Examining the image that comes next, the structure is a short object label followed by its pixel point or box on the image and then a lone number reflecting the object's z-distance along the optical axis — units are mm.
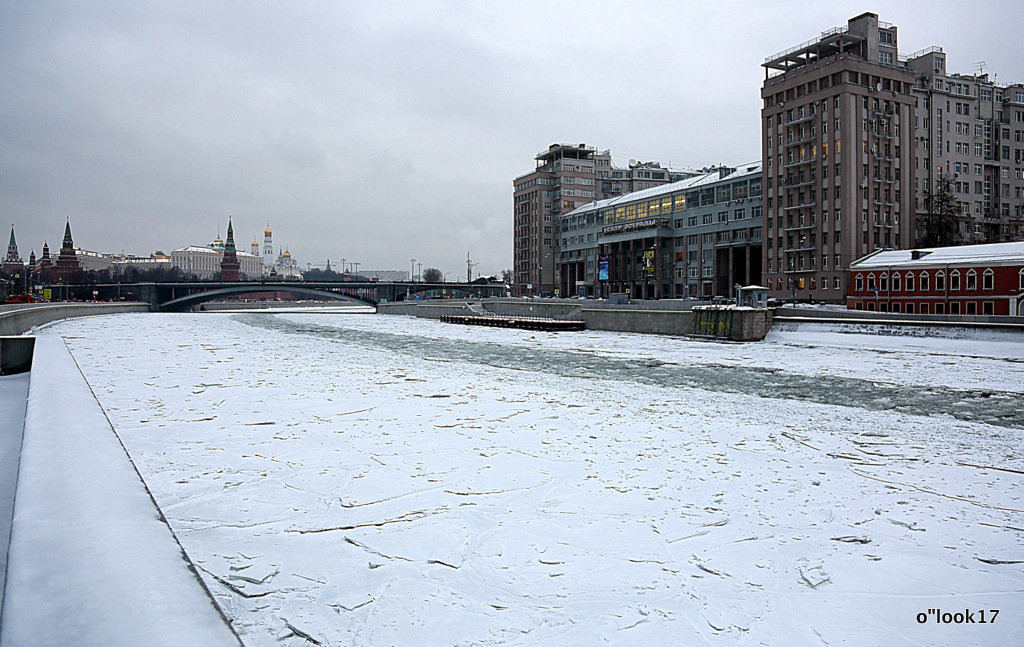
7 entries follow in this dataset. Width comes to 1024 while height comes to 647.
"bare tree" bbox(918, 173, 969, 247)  77188
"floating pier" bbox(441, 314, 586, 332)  47250
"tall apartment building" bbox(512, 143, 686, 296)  147375
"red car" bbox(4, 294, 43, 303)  83906
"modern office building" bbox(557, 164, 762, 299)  95062
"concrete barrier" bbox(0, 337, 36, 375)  18125
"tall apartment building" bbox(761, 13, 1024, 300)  77312
